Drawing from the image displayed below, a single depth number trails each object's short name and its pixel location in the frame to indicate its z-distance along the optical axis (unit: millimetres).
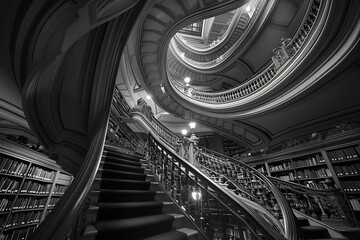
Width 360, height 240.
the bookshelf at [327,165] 4051
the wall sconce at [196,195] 2177
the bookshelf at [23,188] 3057
